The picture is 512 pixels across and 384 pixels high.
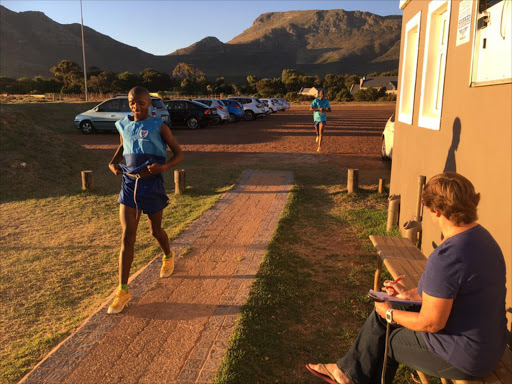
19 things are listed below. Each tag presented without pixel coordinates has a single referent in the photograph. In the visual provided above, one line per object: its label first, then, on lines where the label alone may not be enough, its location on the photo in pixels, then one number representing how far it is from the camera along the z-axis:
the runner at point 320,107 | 12.76
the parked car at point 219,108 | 23.00
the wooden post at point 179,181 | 8.57
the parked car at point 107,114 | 18.84
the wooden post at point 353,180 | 8.30
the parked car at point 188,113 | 22.03
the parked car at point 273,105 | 36.14
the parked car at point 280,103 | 38.69
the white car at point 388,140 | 11.48
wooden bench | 2.50
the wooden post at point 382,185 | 8.40
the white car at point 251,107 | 28.75
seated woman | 2.04
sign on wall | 3.88
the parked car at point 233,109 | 26.55
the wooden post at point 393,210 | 6.16
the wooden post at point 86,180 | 8.84
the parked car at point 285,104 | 41.15
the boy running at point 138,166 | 3.86
